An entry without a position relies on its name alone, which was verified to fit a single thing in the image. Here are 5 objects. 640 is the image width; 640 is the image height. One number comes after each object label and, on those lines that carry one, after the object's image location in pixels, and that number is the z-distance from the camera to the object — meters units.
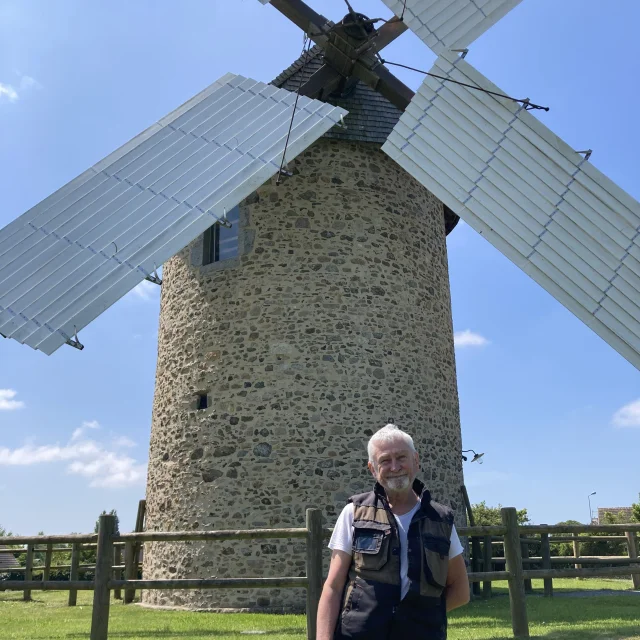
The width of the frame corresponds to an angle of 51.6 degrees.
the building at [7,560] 23.53
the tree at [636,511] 20.83
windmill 7.14
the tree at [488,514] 28.62
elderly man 2.47
